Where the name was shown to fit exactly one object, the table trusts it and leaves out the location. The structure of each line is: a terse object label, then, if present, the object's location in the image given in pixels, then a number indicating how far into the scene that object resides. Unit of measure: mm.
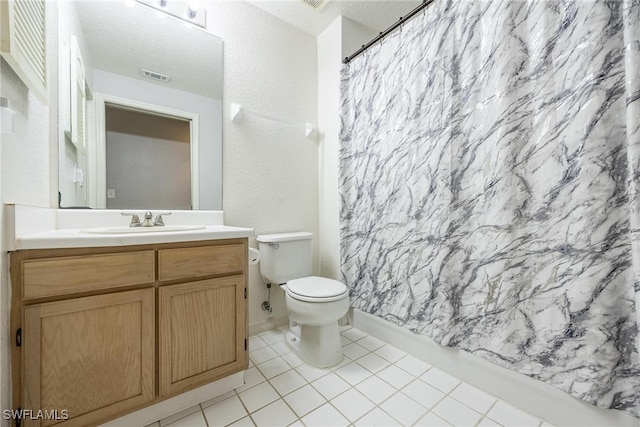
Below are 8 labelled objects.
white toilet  1459
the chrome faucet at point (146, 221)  1386
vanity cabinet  831
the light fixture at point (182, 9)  1569
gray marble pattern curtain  929
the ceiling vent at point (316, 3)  1842
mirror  1320
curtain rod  1479
